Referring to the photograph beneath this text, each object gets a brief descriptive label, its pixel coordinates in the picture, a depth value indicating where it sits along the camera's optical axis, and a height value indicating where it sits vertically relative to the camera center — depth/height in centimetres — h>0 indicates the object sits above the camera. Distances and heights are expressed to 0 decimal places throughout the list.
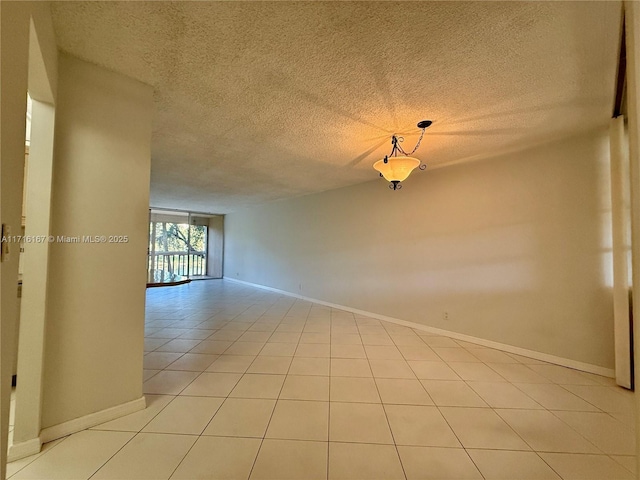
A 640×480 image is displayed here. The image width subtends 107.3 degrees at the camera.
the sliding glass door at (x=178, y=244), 815 +6
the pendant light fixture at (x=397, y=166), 233 +85
